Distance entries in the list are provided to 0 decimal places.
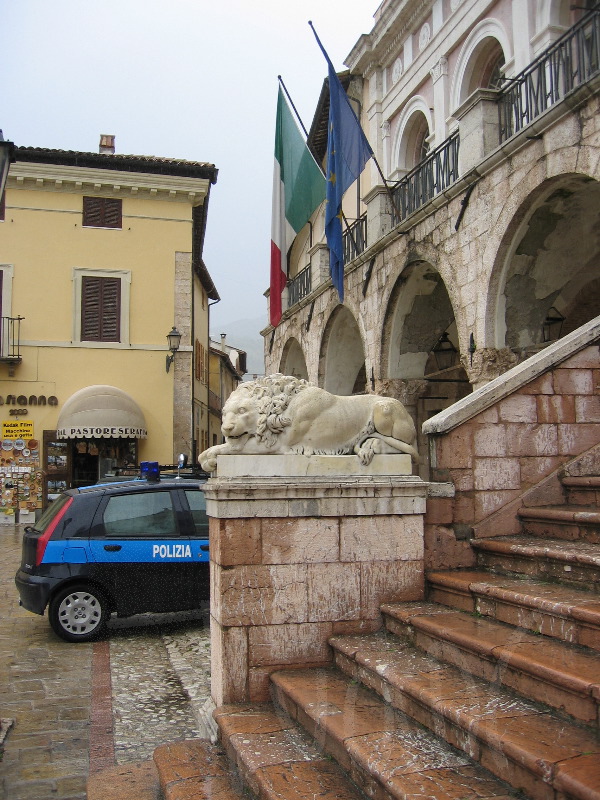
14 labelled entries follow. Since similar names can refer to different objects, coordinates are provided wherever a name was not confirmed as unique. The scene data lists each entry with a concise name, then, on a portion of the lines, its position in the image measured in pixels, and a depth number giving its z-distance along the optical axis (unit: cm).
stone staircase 279
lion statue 471
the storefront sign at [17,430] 2086
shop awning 2020
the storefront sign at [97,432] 2014
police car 735
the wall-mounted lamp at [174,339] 1989
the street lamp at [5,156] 502
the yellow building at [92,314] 2094
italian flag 1328
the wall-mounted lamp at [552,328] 1191
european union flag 1169
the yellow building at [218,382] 3354
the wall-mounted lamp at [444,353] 1509
